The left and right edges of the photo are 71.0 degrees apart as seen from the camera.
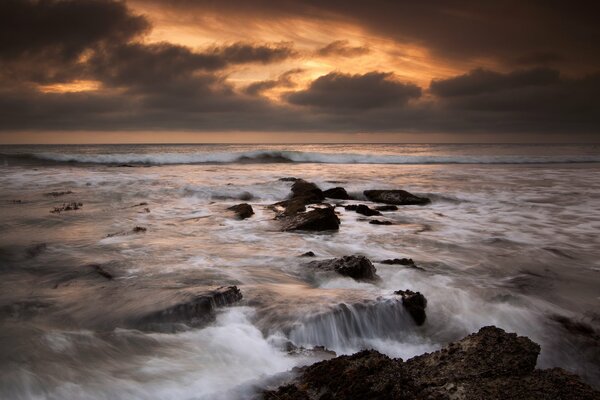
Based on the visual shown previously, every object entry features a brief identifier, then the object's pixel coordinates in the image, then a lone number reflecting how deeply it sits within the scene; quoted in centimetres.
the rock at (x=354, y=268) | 479
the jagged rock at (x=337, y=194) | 1274
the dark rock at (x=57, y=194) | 1257
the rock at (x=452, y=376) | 214
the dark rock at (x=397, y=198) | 1167
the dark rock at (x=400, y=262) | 553
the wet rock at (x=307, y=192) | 1130
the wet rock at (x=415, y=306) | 381
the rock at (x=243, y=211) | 918
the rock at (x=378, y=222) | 849
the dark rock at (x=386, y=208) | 1045
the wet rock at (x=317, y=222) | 775
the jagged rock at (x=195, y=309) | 374
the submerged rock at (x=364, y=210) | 956
